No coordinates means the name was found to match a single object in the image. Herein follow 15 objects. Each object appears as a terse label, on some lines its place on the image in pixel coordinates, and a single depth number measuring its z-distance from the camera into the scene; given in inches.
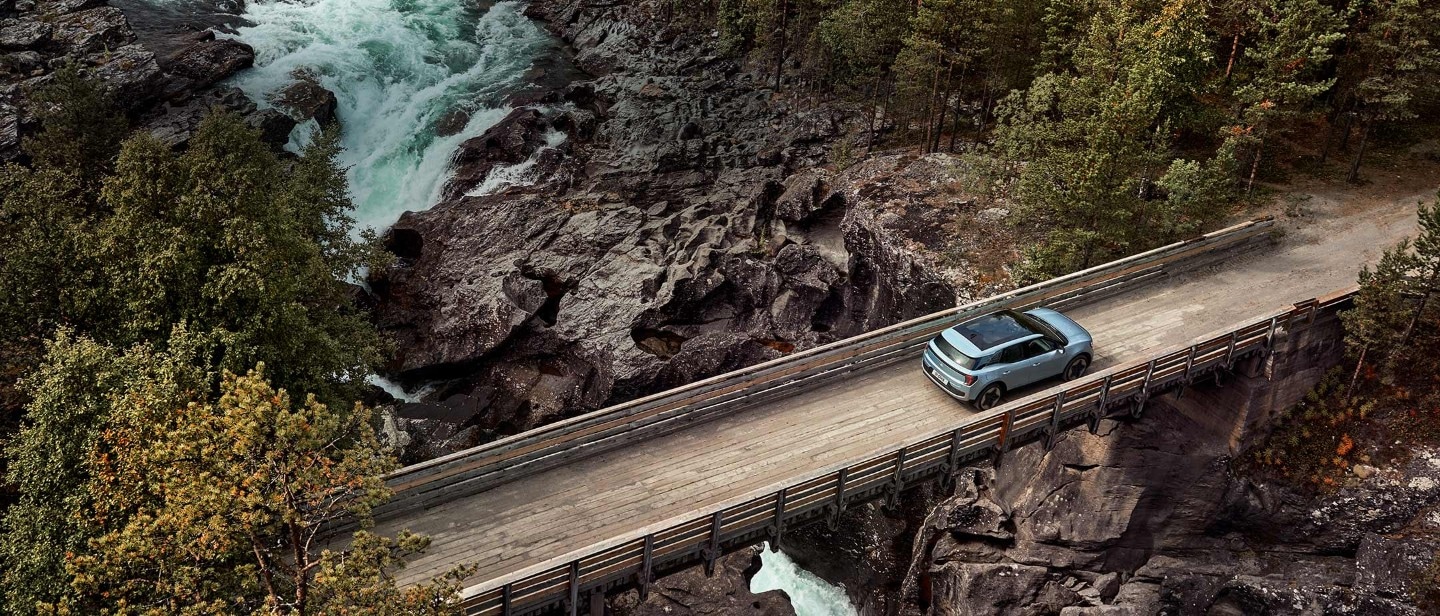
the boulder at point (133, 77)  1918.1
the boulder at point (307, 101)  2096.5
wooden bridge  761.6
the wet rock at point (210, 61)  2079.2
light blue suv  933.2
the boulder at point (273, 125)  1945.1
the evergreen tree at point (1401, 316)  974.4
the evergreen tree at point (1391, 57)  1238.9
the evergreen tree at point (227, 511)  569.0
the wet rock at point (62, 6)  2186.3
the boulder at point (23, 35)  1990.7
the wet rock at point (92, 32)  2063.2
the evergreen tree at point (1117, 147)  1150.3
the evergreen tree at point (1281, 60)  1208.8
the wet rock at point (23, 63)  1913.1
